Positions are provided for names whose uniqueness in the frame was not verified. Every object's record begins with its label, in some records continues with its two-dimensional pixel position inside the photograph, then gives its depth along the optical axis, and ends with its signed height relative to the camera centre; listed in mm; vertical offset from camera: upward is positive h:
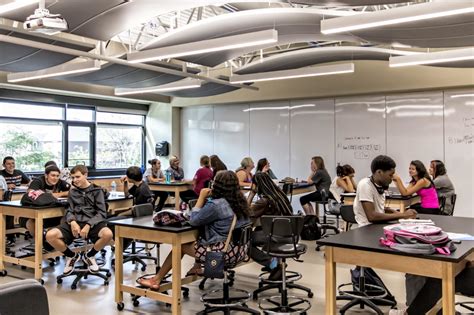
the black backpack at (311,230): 4703 -918
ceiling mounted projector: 3373 +1078
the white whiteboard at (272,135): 9680 +476
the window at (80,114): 9828 +997
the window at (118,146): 10578 +251
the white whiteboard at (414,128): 7949 +506
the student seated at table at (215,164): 7148 -156
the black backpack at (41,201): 4543 -483
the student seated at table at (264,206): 4086 -499
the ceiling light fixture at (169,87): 7750 +1306
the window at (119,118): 10555 +978
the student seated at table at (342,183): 6074 -411
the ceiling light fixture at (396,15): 3586 +1245
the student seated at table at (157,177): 8562 -467
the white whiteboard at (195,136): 10883 +517
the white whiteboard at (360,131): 8531 +495
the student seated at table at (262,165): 7320 -170
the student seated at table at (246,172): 7430 -302
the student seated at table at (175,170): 9078 -310
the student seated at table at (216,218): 3500 -527
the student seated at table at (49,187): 4898 -377
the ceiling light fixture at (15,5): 3665 +1333
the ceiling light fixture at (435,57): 5430 +1276
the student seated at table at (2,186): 6289 -454
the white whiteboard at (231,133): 10281 +542
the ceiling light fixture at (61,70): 6076 +1328
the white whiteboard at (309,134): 9078 +455
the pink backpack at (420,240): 2416 -502
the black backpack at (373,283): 3748 -1180
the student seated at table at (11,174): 7254 -309
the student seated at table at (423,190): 5375 -453
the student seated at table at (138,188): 5285 -407
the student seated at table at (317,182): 7062 -454
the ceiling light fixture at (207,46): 4566 +1275
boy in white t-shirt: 3365 -331
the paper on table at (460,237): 2793 -552
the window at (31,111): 8727 +981
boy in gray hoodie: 4449 -702
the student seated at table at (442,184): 5732 -411
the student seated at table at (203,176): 7352 -368
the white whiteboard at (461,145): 7652 +175
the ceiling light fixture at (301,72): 6296 +1288
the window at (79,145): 9875 +254
